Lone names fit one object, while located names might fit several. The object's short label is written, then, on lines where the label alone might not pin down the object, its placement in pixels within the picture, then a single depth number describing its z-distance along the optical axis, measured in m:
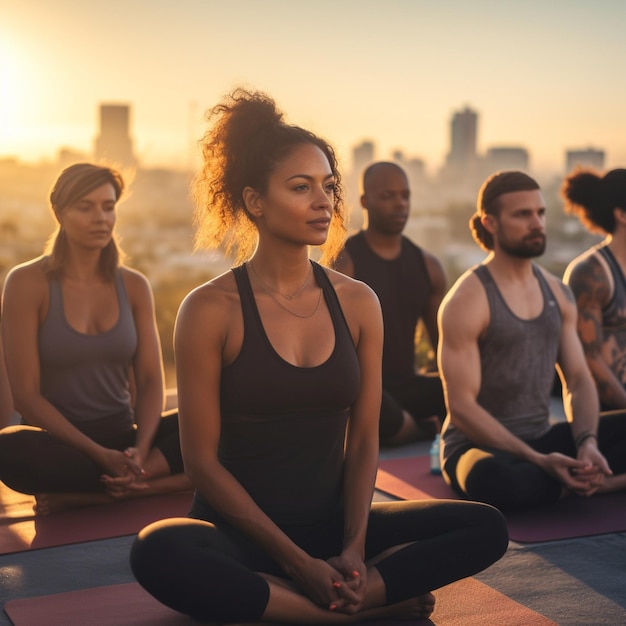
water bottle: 4.13
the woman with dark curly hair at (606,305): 4.34
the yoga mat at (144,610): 2.54
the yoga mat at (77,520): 3.30
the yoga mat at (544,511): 3.32
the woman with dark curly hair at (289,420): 2.40
